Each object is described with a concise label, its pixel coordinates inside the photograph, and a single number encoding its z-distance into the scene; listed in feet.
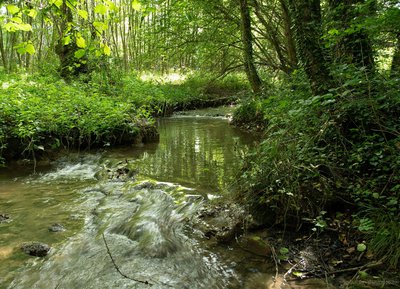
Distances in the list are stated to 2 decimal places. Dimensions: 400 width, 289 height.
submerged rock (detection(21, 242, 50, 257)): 12.10
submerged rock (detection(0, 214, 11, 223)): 14.71
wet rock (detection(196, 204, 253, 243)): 13.03
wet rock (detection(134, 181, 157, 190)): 19.31
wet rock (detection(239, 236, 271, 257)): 11.74
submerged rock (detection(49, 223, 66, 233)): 14.10
